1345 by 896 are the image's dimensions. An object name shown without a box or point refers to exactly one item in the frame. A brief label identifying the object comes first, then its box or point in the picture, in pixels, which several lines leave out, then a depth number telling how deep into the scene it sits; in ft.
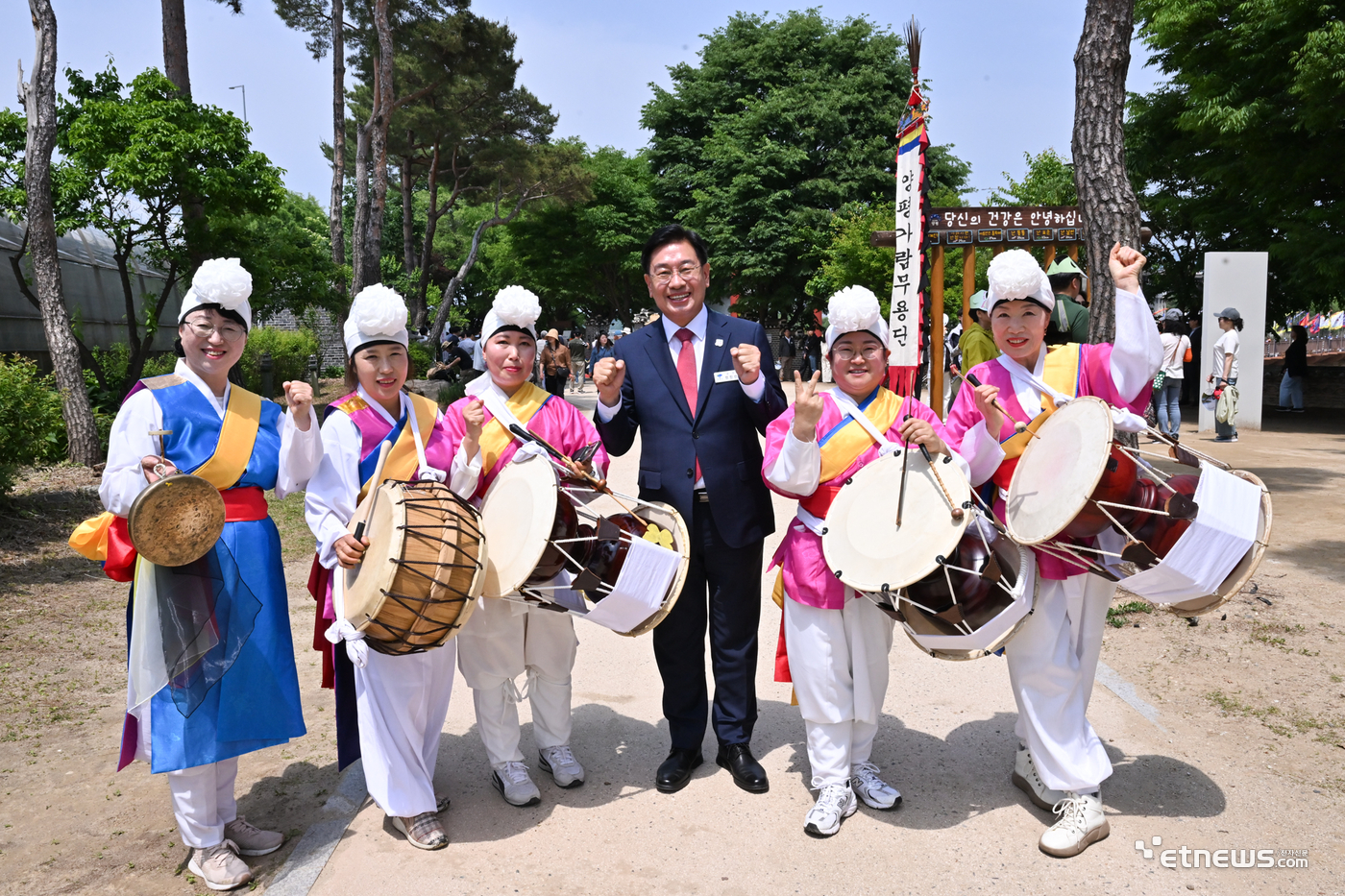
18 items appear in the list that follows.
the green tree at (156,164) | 38.78
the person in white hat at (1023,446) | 10.73
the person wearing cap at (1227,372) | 42.63
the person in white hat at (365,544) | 10.98
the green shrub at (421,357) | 70.69
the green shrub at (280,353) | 69.21
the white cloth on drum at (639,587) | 10.94
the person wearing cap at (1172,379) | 40.32
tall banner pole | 16.87
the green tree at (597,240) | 124.47
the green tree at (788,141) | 97.45
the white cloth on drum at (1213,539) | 9.57
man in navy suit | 12.28
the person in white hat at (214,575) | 10.15
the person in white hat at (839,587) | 11.34
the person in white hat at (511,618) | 12.10
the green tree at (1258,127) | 44.37
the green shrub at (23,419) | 26.11
